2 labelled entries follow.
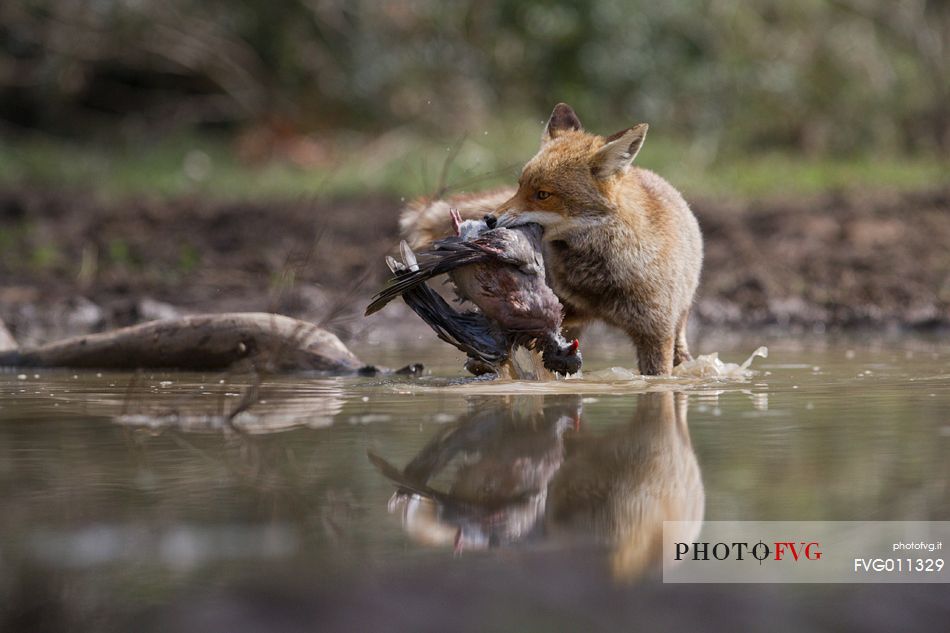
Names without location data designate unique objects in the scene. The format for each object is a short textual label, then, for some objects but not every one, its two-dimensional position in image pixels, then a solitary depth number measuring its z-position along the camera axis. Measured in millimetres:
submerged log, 14961
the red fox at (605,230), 13367
